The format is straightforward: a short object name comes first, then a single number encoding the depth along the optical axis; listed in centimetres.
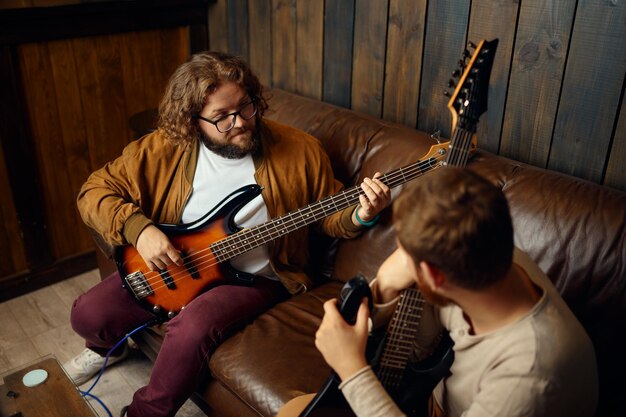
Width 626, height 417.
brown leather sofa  130
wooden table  132
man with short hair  85
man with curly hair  167
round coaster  139
